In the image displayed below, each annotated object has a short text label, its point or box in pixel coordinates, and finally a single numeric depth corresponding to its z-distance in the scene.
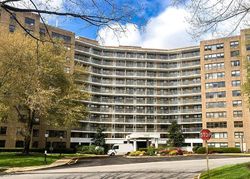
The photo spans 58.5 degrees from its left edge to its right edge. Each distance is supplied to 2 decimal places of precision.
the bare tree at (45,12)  5.95
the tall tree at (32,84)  22.80
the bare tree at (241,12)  7.35
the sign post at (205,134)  12.15
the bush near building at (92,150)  40.94
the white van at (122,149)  41.58
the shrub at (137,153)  34.81
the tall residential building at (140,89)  61.19
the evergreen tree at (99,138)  53.09
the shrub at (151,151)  35.40
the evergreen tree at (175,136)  54.74
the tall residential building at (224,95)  53.61
